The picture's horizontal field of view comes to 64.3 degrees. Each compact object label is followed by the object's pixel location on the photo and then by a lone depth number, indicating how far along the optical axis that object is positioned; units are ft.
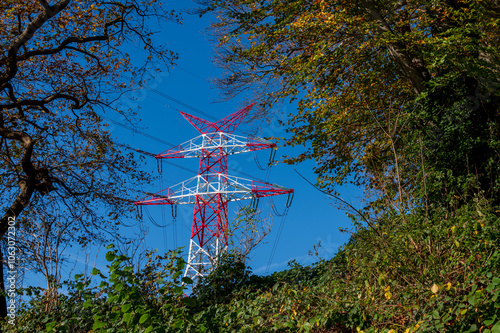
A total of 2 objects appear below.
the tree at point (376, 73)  29.09
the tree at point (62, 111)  29.43
